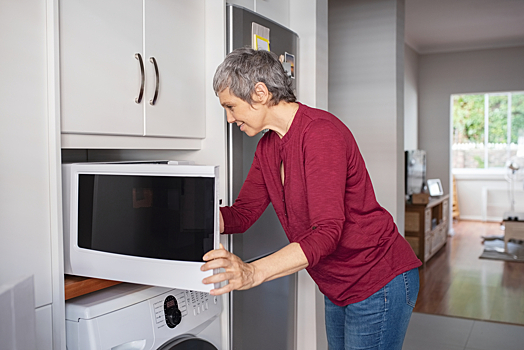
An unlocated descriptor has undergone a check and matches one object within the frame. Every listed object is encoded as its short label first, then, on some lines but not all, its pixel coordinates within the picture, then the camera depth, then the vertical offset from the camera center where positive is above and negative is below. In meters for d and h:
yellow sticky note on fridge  1.87 +0.46
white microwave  1.08 -0.16
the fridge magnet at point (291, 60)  2.11 +0.44
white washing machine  1.26 -0.46
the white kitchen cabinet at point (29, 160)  1.13 +0.00
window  7.97 +0.48
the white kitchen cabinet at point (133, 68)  1.29 +0.28
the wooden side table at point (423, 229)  5.04 -0.79
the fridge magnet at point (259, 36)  1.86 +0.49
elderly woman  1.16 -0.12
